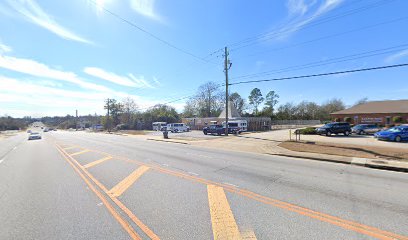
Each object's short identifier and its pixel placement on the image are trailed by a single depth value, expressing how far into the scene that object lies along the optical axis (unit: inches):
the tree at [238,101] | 3613.4
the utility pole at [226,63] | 1128.2
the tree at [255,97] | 3880.4
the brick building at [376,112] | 1606.8
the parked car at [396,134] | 812.0
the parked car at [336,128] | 1085.8
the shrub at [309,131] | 1201.7
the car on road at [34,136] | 1406.7
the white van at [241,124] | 1405.0
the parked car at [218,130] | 1325.0
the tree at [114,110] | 3061.0
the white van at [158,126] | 2165.6
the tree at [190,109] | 3361.2
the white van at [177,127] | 1781.5
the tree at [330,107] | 3548.2
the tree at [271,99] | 4058.6
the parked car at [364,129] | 1178.6
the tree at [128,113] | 3061.0
